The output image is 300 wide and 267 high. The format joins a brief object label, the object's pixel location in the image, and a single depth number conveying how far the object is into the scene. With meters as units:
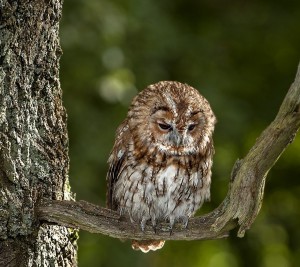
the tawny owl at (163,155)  6.82
